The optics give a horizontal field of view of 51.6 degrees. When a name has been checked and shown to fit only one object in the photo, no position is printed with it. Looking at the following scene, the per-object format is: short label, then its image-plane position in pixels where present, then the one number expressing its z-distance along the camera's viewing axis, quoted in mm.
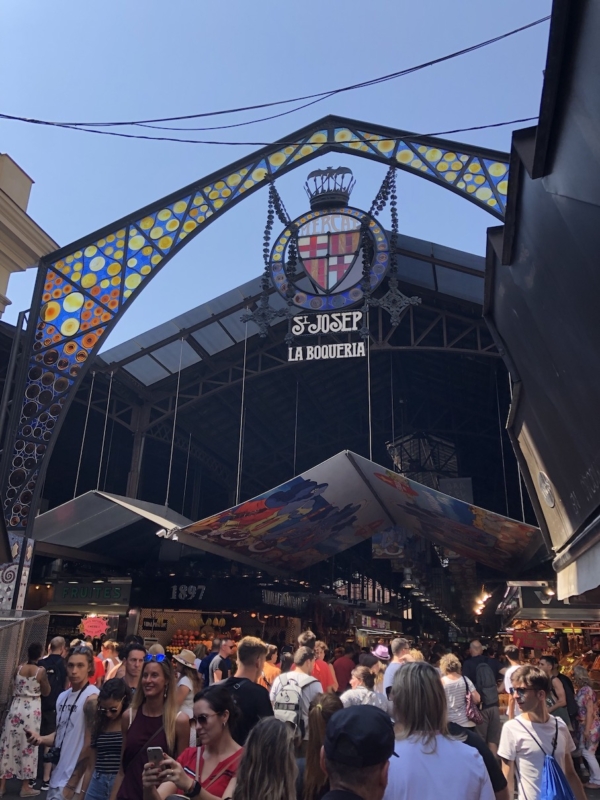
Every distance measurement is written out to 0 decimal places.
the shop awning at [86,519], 12117
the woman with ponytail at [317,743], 2750
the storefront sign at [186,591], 15228
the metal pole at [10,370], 10977
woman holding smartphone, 2508
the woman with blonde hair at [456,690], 5859
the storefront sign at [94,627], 11023
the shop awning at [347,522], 11305
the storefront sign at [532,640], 11789
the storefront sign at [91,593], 13742
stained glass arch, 10930
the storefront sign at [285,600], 16692
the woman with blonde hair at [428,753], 2105
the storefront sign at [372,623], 23594
